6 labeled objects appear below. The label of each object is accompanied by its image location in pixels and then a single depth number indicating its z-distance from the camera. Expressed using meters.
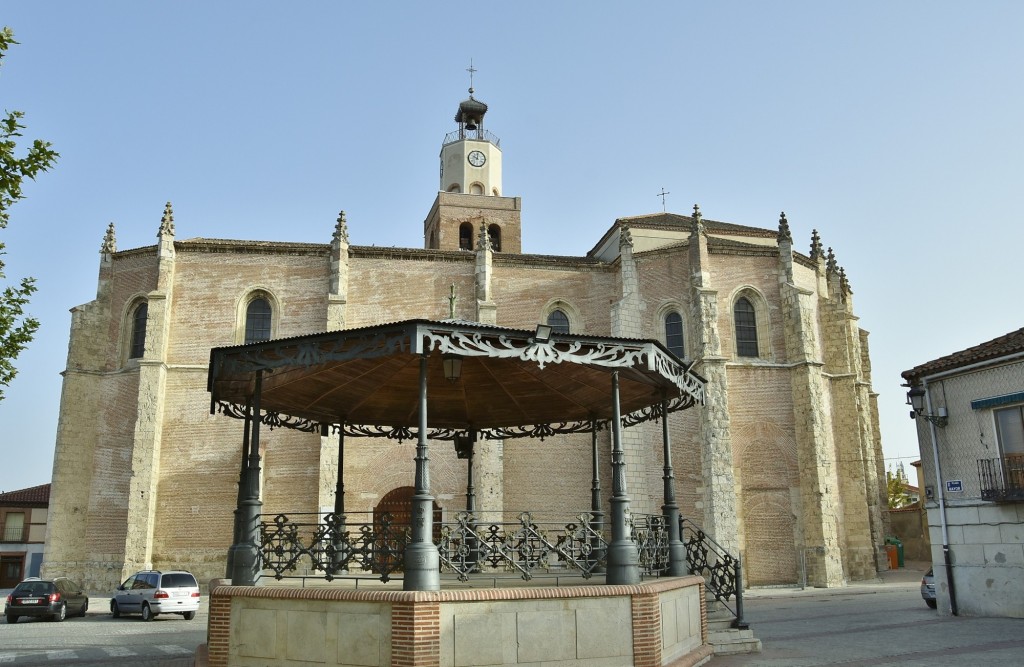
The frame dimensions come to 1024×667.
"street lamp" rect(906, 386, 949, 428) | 18.44
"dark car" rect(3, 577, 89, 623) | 20.72
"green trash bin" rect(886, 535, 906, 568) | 39.12
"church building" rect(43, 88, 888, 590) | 27.22
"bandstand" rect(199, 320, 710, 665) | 9.27
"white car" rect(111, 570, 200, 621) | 20.61
